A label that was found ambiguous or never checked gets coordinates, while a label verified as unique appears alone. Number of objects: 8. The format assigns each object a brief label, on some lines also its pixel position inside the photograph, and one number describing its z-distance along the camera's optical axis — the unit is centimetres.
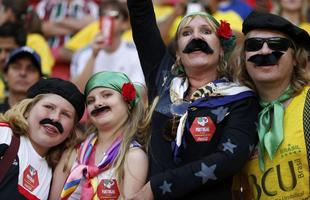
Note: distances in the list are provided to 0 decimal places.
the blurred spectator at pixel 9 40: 1285
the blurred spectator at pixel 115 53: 1277
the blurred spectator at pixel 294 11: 1288
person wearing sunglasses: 770
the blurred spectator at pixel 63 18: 1527
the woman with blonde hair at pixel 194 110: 761
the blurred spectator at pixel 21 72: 1178
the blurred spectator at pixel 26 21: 1334
